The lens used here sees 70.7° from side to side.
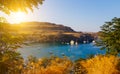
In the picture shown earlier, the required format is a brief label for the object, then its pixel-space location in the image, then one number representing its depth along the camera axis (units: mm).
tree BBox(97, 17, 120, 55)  11884
